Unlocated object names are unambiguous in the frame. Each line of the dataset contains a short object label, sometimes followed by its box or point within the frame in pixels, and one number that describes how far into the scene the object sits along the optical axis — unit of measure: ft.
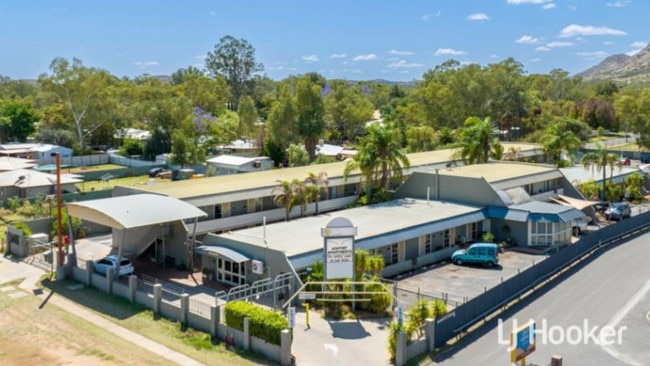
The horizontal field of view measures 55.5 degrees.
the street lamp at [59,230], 117.29
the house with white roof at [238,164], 240.94
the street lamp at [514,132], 382.30
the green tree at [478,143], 197.47
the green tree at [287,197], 142.92
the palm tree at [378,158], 159.02
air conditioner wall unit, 107.14
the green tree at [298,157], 241.14
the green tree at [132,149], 304.71
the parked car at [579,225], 156.01
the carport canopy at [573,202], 165.37
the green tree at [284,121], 270.26
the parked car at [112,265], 116.98
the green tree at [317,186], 146.92
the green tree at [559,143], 207.41
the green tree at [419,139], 287.89
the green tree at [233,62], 501.56
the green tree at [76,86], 295.89
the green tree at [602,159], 188.75
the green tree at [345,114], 337.93
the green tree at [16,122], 343.67
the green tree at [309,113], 268.41
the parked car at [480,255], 127.03
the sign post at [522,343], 73.20
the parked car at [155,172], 249.75
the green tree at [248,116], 322.75
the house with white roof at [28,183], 180.55
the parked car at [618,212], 170.91
